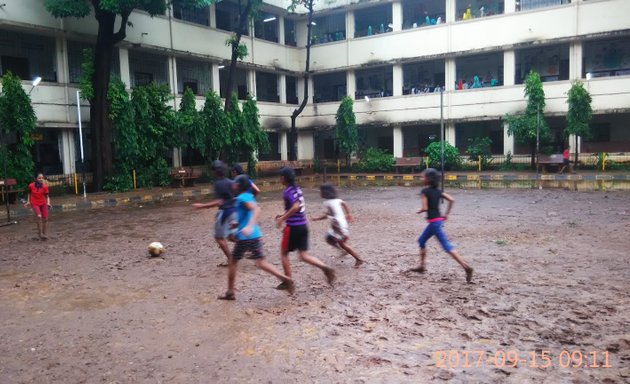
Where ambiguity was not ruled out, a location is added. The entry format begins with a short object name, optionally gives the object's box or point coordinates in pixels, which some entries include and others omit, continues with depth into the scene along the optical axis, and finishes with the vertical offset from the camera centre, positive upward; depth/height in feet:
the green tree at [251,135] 83.35 +4.55
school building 69.77 +18.24
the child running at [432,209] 23.07 -2.62
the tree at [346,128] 99.14 +6.20
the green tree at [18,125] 58.20 +5.22
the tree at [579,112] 79.25 +6.62
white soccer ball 29.58 -5.39
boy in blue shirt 19.57 -3.02
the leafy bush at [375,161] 97.14 -0.89
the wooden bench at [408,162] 92.02 -1.18
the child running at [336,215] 26.50 -3.18
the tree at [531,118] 81.41 +6.14
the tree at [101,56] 62.13 +15.07
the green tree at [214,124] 78.38 +6.14
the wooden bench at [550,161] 78.84 -1.49
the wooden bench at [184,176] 76.54 -2.31
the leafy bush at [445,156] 90.27 -0.15
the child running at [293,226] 20.97 -2.97
